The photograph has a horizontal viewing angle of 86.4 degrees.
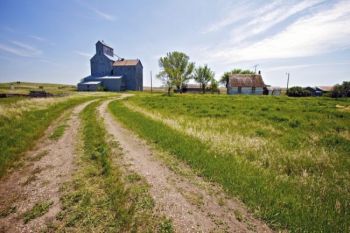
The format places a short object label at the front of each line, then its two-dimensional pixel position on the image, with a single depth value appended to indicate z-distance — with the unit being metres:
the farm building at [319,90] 77.04
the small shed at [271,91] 71.38
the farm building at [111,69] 77.44
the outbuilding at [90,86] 71.89
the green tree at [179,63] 74.88
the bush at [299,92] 59.47
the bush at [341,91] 57.81
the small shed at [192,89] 85.33
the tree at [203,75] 78.19
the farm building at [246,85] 67.88
